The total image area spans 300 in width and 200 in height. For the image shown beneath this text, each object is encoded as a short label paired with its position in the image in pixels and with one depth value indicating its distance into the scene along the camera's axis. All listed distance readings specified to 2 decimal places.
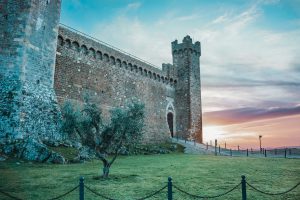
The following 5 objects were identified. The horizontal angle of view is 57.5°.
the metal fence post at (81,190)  5.75
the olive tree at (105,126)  10.30
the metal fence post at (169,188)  5.77
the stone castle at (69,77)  15.41
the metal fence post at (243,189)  6.17
